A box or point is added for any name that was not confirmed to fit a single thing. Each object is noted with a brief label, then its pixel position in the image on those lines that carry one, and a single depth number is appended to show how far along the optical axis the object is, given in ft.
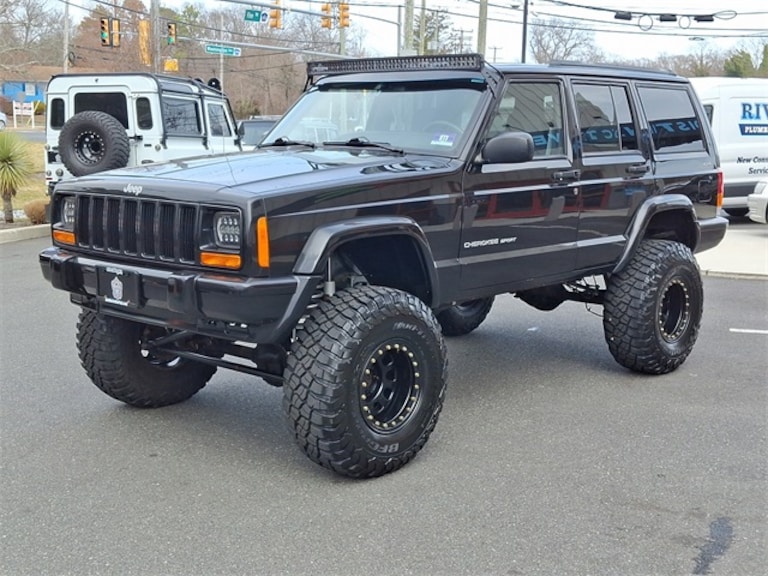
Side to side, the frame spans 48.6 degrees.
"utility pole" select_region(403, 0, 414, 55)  81.82
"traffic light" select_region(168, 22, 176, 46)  110.42
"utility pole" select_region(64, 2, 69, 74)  130.72
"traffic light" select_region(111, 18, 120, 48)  106.19
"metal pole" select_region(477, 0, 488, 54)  82.83
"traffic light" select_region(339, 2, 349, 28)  100.12
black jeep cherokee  13.11
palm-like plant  43.32
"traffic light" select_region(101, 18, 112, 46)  102.98
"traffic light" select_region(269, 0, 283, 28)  98.37
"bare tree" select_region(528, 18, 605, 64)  186.50
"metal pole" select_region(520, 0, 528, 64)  113.97
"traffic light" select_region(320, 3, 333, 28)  104.22
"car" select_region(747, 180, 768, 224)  45.88
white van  51.16
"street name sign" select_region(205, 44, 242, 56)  106.93
